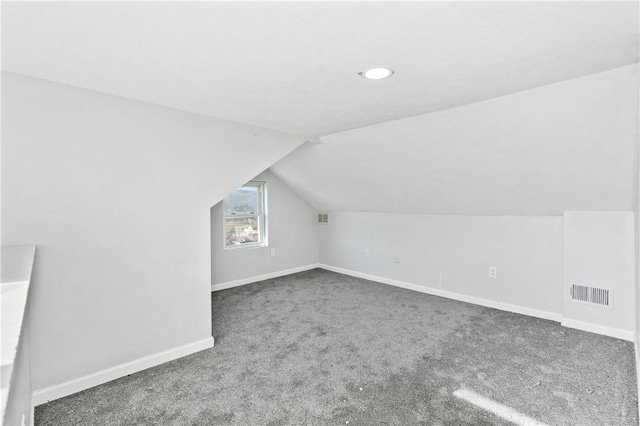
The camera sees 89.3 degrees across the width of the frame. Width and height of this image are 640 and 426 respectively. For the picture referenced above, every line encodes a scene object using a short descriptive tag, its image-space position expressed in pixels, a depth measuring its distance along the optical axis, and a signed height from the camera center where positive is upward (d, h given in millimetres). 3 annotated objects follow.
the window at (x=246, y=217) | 4816 -49
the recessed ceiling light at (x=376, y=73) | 1736 +771
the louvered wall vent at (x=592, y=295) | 2994 -808
